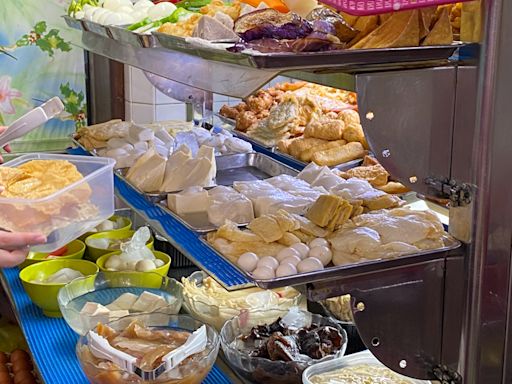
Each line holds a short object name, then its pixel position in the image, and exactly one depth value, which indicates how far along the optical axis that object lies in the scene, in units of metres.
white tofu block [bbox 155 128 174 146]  2.83
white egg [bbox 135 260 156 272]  2.63
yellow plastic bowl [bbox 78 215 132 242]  3.01
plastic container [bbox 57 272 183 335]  2.30
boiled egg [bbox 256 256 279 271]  1.54
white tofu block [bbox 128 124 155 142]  2.82
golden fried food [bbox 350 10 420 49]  1.44
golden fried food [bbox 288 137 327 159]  2.74
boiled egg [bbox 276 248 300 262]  1.61
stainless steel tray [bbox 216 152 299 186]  2.61
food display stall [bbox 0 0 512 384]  1.44
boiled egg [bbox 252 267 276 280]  1.48
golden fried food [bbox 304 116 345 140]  2.79
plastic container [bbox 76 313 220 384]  1.84
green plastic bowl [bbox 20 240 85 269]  2.76
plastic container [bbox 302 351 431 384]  1.84
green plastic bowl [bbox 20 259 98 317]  2.47
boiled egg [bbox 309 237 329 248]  1.65
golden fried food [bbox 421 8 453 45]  1.44
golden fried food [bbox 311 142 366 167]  2.61
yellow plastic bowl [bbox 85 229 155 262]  2.86
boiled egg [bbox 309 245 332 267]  1.59
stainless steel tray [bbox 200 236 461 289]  1.44
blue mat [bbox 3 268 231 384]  2.10
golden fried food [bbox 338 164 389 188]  2.41
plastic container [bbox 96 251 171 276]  2.62
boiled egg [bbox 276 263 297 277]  1.50
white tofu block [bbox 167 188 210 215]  2.05
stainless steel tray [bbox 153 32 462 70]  1.32
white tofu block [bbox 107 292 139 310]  2.38
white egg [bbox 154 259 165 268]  2.68
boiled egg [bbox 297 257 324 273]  1.53
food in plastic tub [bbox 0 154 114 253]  1.91
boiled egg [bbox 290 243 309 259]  1.62
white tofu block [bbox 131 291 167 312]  2.36
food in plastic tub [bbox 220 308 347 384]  1.94
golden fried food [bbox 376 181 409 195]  2.38
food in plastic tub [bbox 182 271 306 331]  2.26
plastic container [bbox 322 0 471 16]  1.33
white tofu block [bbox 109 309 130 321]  2.27
